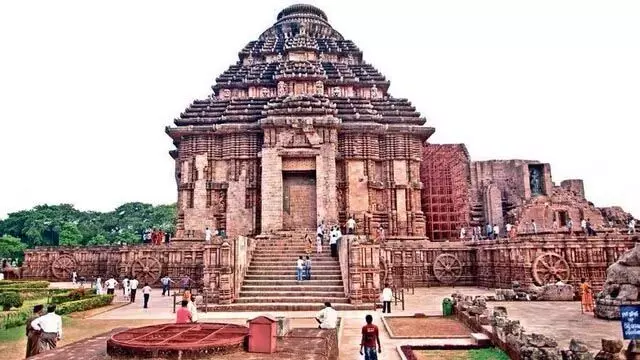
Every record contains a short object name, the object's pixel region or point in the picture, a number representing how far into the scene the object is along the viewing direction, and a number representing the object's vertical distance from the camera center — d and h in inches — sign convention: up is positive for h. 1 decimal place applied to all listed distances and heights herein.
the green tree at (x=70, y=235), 2114.9 +47.1
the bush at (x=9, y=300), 654.5 -75.2
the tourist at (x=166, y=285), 877.8 -78.0
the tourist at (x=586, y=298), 576.1 -79.1
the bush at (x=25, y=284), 867.5 -70.7
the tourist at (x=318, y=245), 812.0 -9.0
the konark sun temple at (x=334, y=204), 732.0 +82.4
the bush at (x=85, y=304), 625.9 -84.1
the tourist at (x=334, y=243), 791.7 -5.9
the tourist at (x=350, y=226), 906.3 +25.1
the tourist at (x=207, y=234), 973.2 +17.6
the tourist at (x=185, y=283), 837.8 -73.7
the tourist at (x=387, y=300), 605.3 -79.4
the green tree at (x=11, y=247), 1888.5 -2.3
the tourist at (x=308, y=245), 810.1 -8.6
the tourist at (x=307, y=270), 714.2 -45.4
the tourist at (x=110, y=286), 837.2 -74.3
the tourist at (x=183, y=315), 378.3 -58.4
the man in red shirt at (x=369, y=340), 321.1 -69.9
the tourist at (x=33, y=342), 353.1 -71.9
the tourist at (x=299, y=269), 703.7 -43.3
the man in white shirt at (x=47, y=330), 350.0 -62.3
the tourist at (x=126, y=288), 862.8 -80.9
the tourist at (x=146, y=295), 693.9 -75.5
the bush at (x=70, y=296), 696.2 -77.4
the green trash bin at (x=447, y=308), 584.0 -87.9
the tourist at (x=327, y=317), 401.7 -66.8
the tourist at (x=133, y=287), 797.9 -74.1
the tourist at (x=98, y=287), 830.2 -74.9
